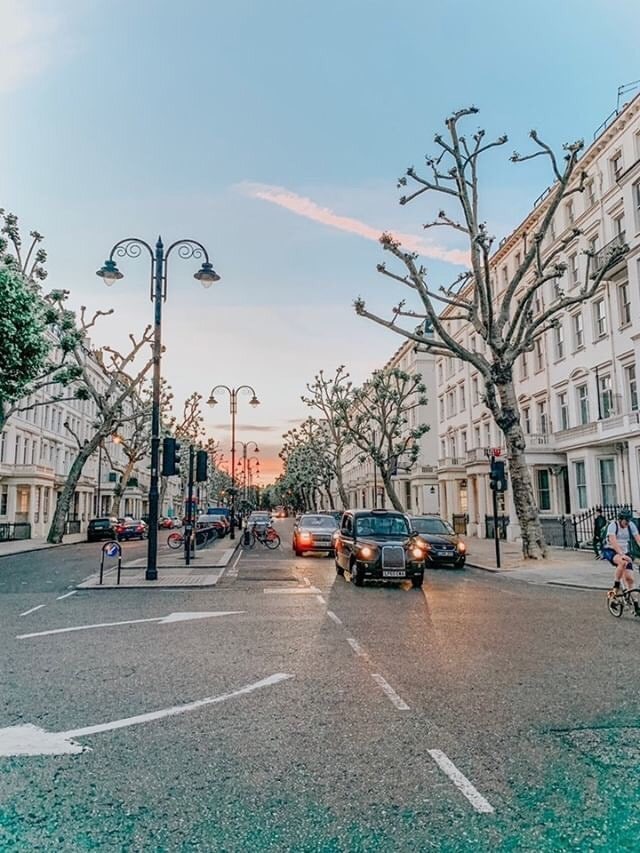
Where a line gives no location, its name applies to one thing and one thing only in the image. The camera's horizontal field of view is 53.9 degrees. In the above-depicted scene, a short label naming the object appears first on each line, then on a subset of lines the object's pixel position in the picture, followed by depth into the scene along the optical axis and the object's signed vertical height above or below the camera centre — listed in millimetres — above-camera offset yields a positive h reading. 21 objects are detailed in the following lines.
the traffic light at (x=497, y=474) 20891 +1179
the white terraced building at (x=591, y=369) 26703 +6928
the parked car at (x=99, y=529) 41531 -744
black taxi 14641 -858
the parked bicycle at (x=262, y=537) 30188 -1088
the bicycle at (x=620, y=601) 10758 -1605
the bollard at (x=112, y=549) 15470 -771
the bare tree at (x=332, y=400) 51753 +9584
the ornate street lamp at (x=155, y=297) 16016 +5838
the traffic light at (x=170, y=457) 16969 +1618
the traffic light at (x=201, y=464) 21423 +1779
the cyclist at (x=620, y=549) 10586 -700
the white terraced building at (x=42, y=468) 45375 +4207
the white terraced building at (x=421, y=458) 59847 +5427
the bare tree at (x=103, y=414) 37344 +6196
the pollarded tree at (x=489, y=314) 21344 +6855
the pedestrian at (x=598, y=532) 21938 -838
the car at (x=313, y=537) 25188 -952
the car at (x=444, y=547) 20859 -1205
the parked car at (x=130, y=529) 42916 -829
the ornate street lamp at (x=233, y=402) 37962 +6900
